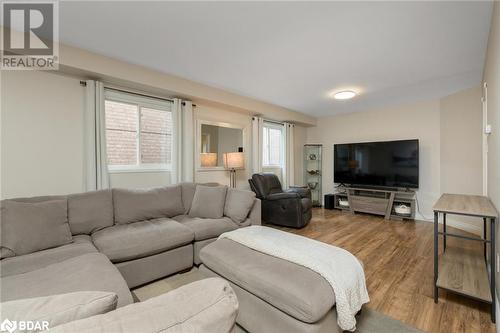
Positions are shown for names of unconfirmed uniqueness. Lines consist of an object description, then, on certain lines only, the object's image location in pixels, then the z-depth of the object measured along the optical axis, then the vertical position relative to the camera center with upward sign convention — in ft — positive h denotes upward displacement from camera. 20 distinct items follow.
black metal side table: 5.39 -3.17
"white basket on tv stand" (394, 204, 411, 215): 14.40 -2.86
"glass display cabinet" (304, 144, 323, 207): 19.44 -0.27
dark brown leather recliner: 12.71 -2.18
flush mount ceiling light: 12.11 +4.05
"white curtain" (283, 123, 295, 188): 17.70 +0.74
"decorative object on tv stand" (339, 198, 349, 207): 17.10 -2.84
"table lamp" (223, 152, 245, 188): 13.20 +0.37
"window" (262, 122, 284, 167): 17.25 +1.73
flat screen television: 14.32 +0.15
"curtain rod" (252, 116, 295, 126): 16.90 +3.53
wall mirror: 12.97 +1.51
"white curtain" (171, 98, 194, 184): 11.24 +1.20
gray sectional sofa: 4.34 -2.16
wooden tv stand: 14.66 -2.41
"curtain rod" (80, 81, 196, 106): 8.93 +3.41
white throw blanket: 4.25 -2.15
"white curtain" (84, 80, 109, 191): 8.82 +1.16
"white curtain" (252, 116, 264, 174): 15.35 +1.54
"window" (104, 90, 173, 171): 9.84 +1.65
